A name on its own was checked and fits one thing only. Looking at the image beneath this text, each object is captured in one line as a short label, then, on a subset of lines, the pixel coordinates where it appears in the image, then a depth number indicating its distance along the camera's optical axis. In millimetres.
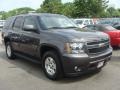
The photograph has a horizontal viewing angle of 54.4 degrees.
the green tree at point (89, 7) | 19301
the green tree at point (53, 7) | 24825
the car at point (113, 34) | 5524
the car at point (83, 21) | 11928
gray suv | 2897
